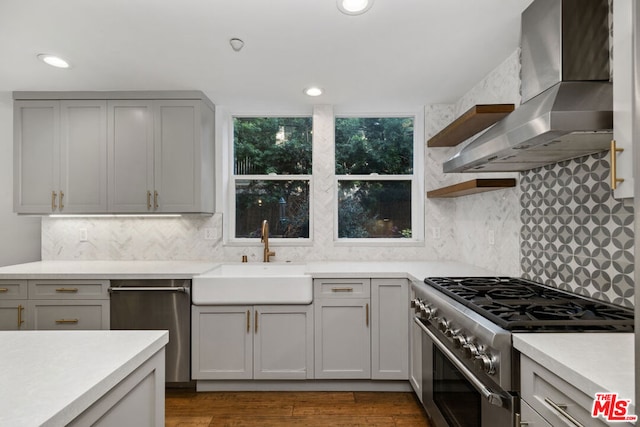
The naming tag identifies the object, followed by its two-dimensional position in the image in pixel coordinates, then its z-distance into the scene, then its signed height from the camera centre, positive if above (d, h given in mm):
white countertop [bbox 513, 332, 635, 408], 846 -402
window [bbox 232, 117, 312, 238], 3402 +389
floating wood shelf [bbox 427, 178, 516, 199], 2223 +205
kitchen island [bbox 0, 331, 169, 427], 679 -376
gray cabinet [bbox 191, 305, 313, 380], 2592 -968
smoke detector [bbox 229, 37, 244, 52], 2075 +1042
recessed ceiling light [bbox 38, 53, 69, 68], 2299 +1045
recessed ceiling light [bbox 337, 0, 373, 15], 1717 +1051
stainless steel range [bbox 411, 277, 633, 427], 1232 -475
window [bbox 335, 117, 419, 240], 3408 +373
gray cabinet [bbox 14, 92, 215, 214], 2920 +521
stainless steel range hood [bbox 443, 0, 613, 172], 1210 +490
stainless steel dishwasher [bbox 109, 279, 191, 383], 2584 -723
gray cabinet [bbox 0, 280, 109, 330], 2566 -662
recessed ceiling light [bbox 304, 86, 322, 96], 2852 +1043
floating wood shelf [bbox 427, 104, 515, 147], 2051 +611
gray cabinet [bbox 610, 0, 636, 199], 995 +376
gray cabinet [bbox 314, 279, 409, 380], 2607 -855
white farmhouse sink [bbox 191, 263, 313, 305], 2572 -542
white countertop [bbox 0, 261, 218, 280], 2566 -421
